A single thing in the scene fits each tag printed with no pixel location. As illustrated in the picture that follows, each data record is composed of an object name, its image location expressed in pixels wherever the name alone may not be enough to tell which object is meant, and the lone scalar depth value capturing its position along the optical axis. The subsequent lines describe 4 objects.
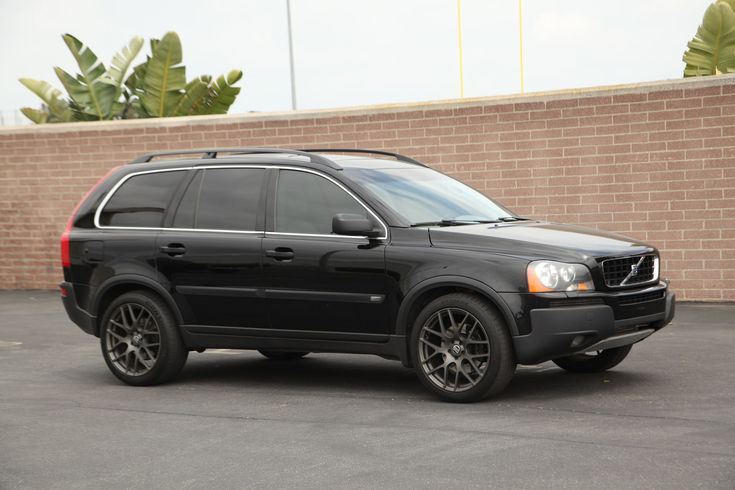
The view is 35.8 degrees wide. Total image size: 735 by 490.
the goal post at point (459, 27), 20.05
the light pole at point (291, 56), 36.53
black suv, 7.68
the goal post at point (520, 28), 19.49
